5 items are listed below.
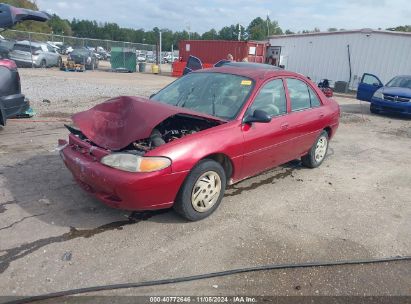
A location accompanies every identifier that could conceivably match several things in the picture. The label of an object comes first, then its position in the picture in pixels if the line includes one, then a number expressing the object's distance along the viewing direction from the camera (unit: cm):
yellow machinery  2422
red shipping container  2542
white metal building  2189
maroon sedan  343
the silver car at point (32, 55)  2267
